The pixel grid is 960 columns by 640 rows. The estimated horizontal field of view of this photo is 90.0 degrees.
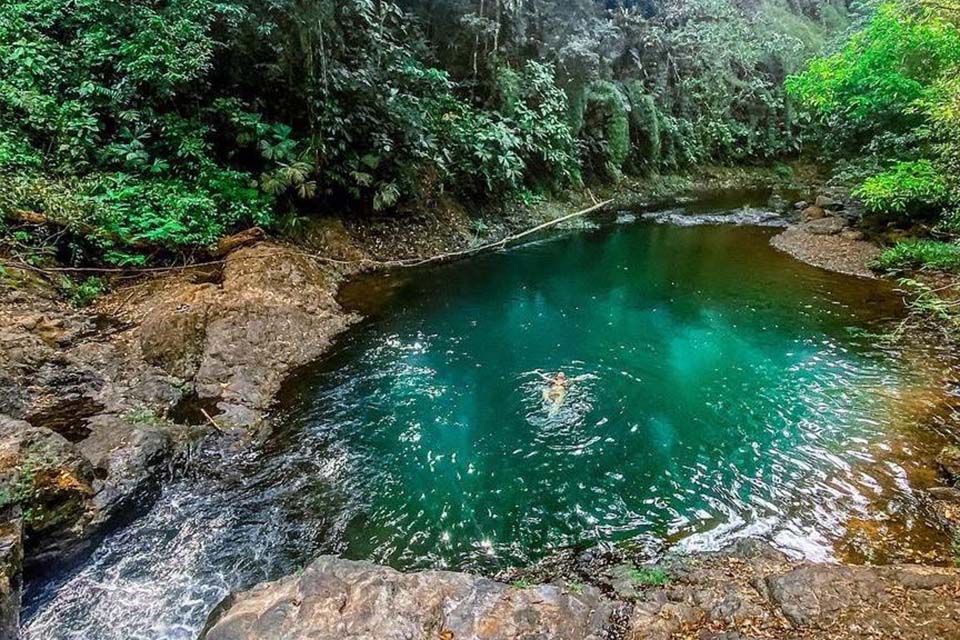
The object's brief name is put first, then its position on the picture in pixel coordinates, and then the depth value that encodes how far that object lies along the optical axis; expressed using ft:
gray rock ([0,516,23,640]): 9.77
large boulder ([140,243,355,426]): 19.52
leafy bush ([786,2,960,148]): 33.24
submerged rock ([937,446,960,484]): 14.69
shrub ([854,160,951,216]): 32.68
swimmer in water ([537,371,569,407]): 19.70
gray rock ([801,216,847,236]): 44.13
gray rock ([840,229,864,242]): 41.14
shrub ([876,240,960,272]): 30.30
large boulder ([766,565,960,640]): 9.22
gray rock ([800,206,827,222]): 49.37
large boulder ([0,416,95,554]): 11.51
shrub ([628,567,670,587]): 11.24
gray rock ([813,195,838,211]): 50.06
